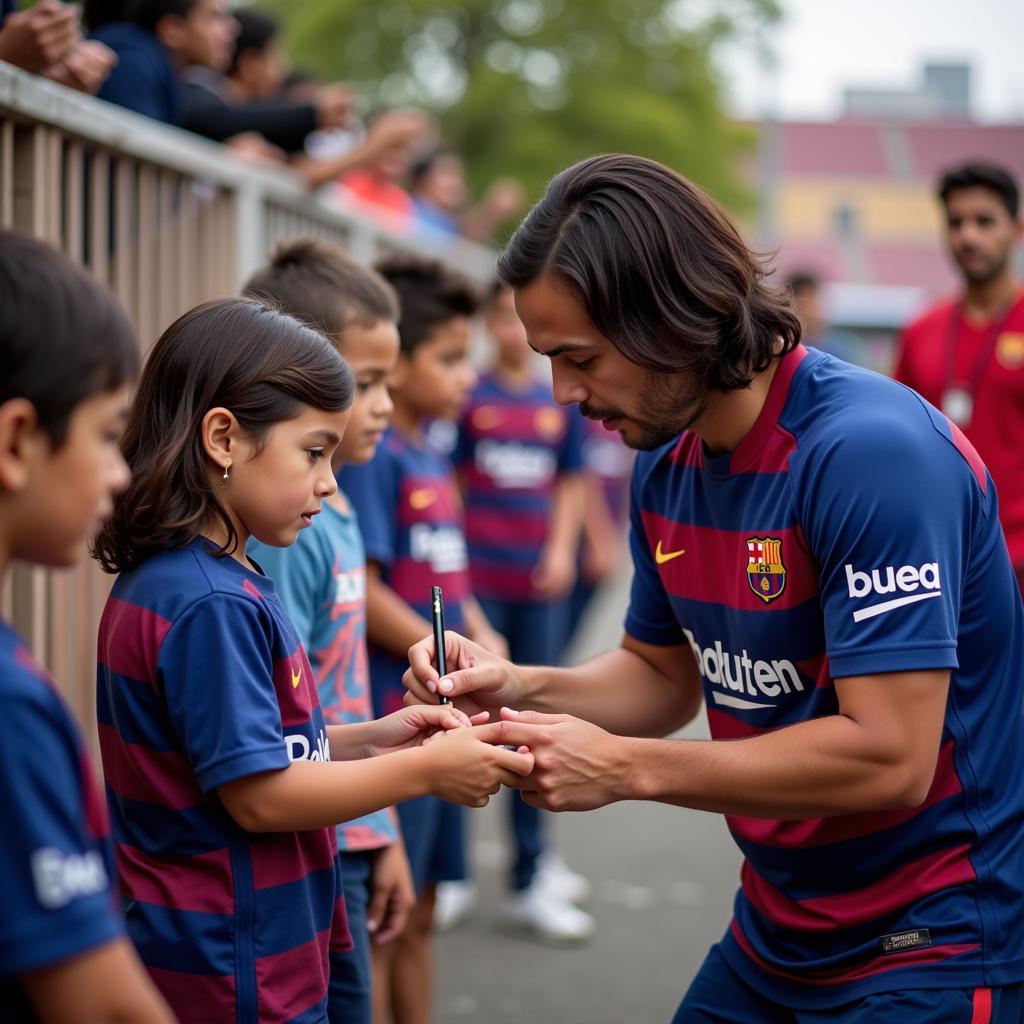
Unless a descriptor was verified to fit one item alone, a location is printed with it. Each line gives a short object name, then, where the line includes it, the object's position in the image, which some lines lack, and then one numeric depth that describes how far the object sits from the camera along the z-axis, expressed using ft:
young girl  6.80
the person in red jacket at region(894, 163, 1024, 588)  17.57
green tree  80.28
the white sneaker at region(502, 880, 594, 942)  17.28
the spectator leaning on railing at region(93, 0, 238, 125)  15.14
